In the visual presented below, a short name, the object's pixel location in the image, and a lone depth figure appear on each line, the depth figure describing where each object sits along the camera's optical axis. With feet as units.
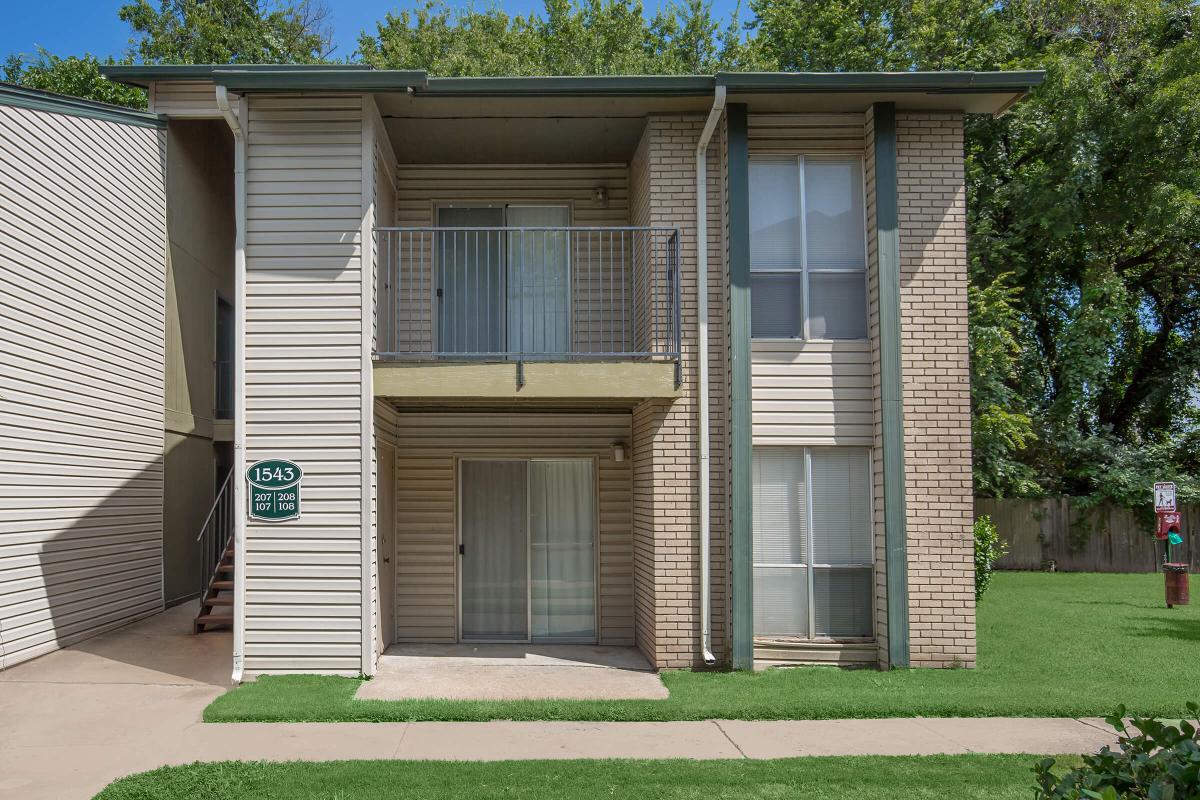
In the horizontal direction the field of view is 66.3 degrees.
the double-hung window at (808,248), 30.68
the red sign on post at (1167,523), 49.55
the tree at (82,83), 66.59
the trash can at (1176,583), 43.29
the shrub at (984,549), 38.93
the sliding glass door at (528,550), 35.42
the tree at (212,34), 79.25
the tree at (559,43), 80.38
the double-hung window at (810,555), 30.07
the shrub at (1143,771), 9.11
